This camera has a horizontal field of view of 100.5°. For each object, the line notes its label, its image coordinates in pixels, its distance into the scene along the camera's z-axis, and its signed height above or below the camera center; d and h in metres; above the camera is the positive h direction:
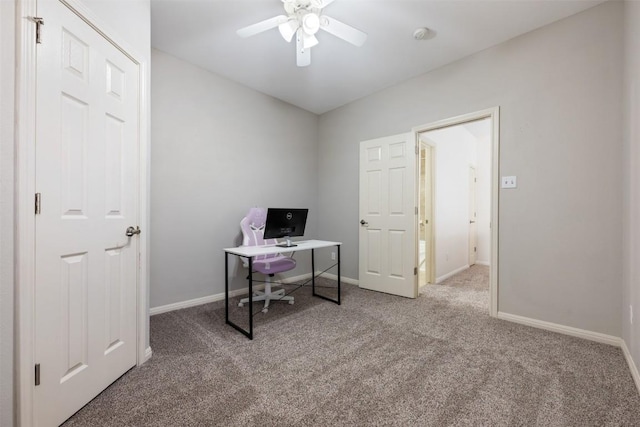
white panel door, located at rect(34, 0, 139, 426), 1.25 -0.01
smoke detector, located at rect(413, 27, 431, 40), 2.48 +1.71
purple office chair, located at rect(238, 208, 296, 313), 2.90 -0.54
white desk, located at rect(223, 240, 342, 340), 2.30 -0.37
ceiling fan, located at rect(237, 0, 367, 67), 1.90 +1.40
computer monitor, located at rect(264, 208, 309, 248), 2.75 -0.12
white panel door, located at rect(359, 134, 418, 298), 3.40 -0.04
